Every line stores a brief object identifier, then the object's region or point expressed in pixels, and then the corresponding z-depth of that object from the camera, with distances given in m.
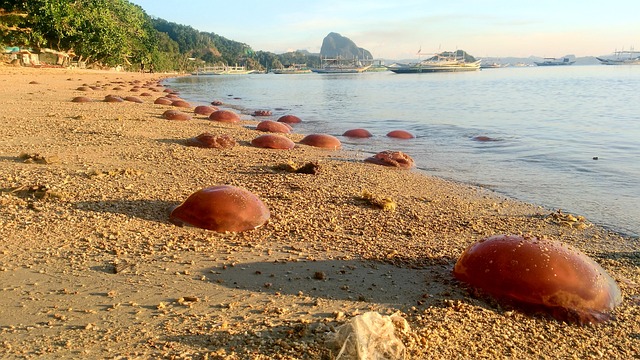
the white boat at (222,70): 161.02
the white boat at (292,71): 191.98
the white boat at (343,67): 171.00
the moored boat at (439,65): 114.62
